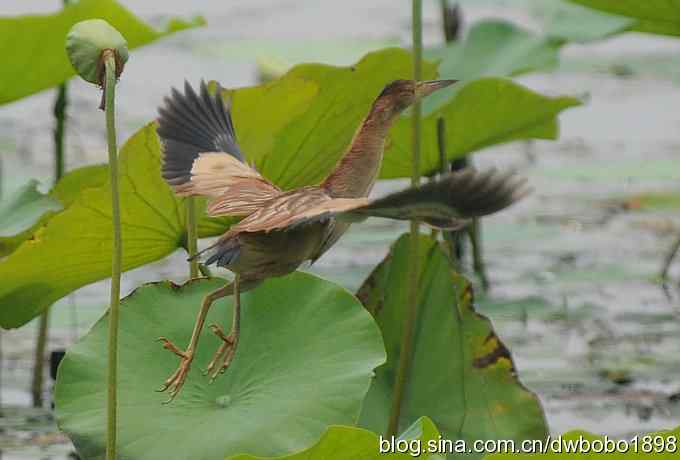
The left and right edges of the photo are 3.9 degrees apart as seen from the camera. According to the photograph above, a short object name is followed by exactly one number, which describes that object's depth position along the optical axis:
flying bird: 11.55
